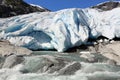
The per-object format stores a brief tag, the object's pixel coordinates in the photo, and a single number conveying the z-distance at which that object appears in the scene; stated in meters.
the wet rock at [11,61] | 9.61
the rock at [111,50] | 10.94
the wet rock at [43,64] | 9.09
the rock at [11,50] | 11.22
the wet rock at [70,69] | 8.79
